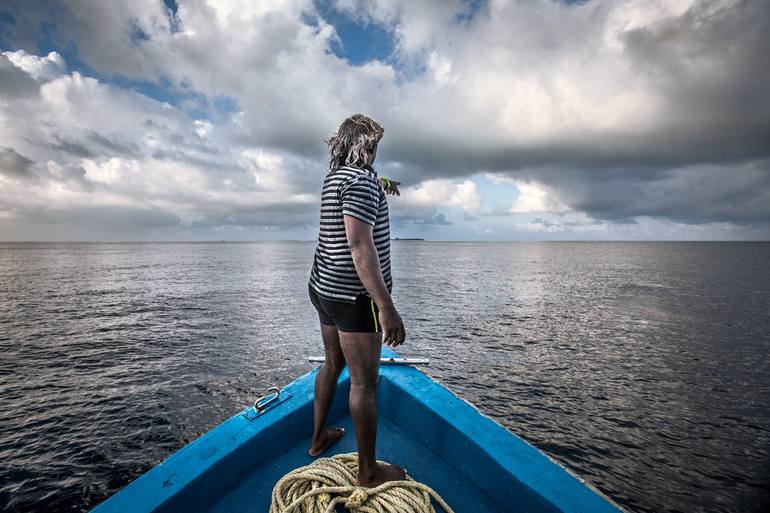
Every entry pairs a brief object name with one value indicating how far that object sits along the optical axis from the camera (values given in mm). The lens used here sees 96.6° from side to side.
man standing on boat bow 2289
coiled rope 2459
